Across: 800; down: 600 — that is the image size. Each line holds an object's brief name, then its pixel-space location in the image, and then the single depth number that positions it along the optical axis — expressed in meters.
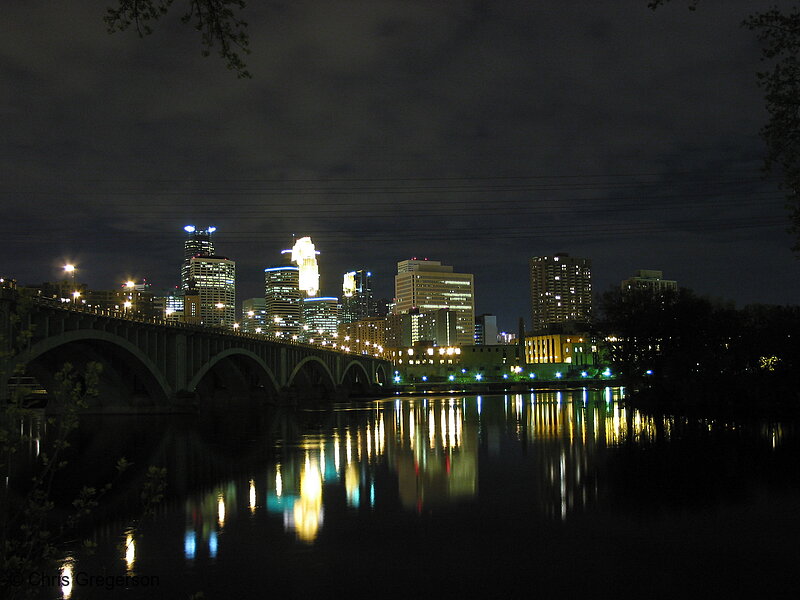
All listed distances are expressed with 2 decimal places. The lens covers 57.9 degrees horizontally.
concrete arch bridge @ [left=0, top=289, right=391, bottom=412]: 51.28
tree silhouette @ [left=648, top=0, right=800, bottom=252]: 17.64
